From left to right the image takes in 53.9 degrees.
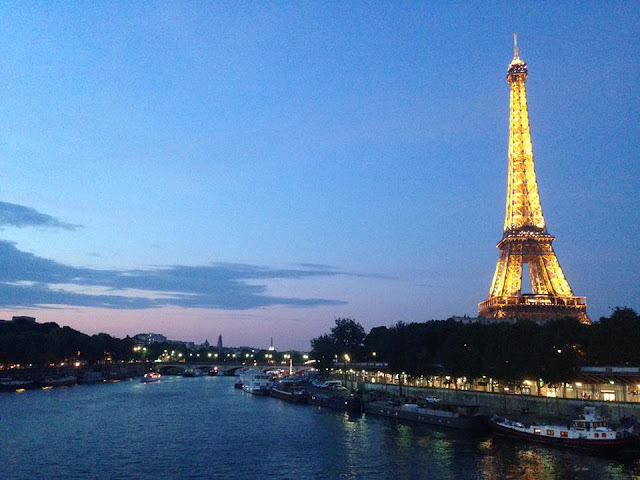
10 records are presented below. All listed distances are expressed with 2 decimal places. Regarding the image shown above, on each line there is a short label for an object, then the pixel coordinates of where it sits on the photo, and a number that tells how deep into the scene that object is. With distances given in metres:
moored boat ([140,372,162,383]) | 157.50
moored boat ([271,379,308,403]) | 102.53
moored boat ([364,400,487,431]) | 63.38
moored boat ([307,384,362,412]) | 85.94
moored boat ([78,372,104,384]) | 149.99
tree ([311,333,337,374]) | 139.75
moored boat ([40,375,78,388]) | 131.12
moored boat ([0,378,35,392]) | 120.04
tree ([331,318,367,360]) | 140.65
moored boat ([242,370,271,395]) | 123.27
